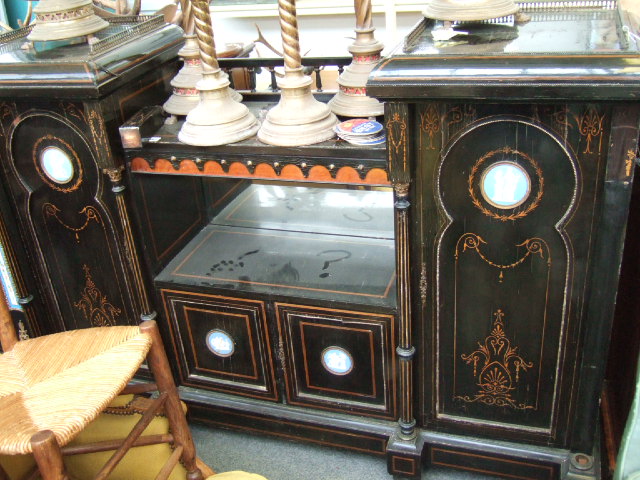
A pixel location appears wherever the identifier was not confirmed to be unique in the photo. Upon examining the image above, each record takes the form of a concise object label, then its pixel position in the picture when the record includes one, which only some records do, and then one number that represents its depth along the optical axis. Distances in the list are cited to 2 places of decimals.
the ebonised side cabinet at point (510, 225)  1.35
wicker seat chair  1.30
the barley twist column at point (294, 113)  1.62
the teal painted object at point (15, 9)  4.09
